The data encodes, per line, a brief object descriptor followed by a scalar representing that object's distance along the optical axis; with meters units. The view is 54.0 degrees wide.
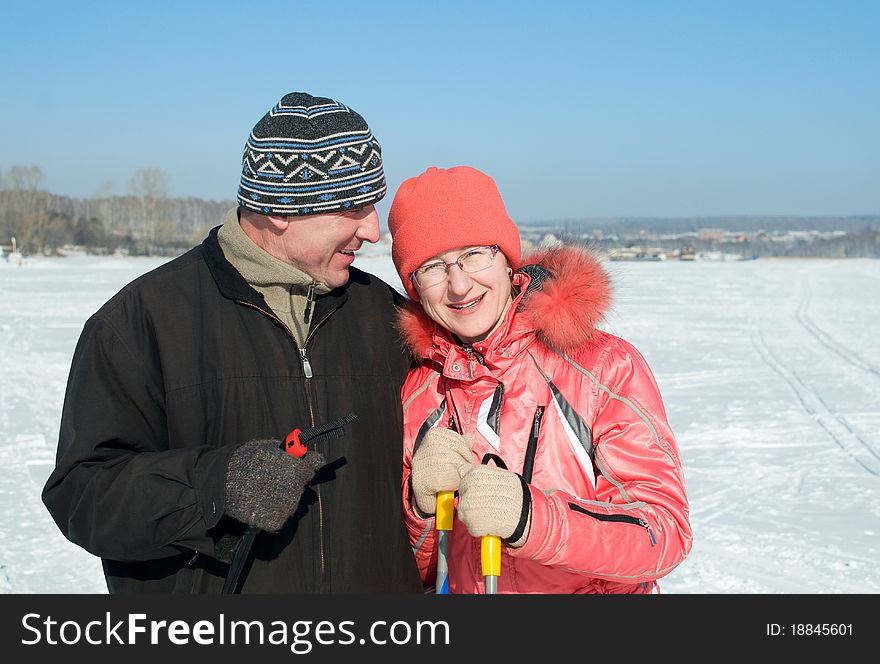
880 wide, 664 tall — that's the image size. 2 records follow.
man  2.06
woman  2.09
